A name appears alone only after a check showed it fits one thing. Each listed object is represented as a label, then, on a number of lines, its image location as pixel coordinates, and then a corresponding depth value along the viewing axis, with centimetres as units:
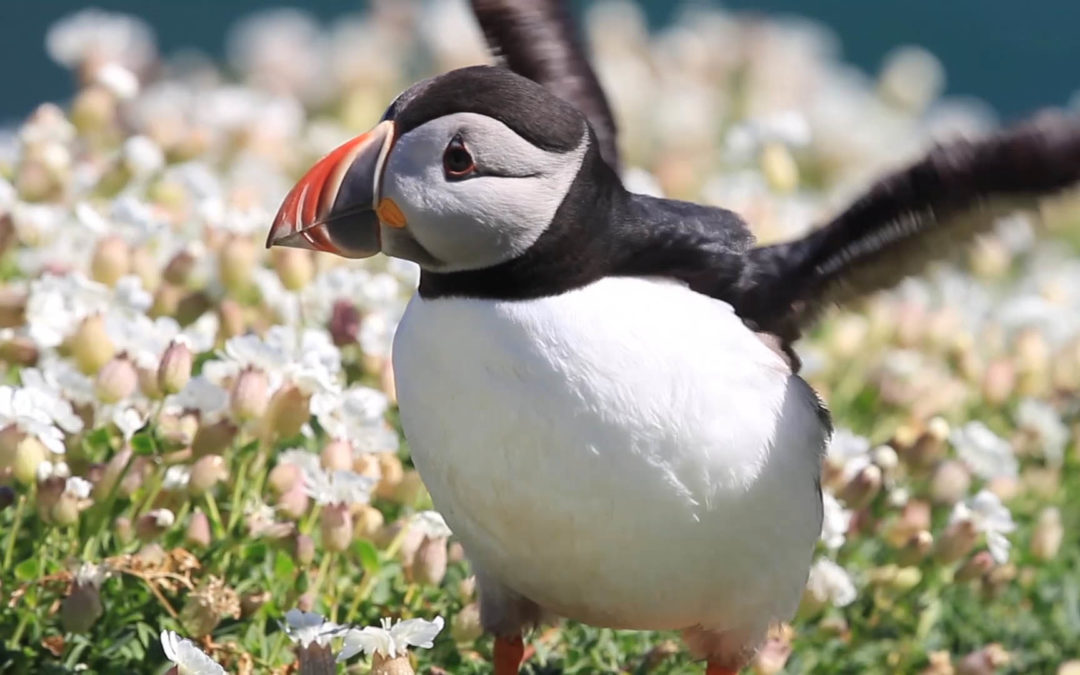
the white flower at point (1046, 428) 953
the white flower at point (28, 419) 620
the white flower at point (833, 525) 732
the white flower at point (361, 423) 712
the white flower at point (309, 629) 545
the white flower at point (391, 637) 532
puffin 533
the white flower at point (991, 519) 749
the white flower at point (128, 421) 667
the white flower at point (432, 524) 674
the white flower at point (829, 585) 726
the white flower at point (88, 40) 1030
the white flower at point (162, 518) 637
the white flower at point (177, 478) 674
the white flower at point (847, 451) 794
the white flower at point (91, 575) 594
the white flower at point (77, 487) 624
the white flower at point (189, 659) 523
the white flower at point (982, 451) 841
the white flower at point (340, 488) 659
